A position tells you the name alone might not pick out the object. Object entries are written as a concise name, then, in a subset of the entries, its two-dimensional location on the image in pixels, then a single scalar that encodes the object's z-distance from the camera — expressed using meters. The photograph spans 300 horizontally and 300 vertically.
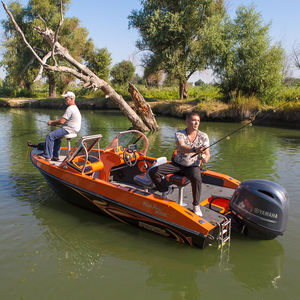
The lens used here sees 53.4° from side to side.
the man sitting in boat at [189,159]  4.61
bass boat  4.23
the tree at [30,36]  31.31
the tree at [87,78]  13.08
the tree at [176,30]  25.67
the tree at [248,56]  21.70
